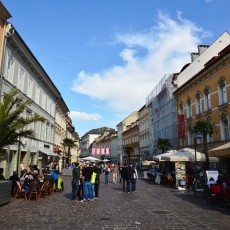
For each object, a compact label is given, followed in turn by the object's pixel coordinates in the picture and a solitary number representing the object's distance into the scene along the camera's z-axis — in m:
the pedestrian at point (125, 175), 16.94
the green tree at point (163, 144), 34.88
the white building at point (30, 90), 19.67
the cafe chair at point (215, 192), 11.98
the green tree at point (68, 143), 42.16
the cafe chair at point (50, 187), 14.79
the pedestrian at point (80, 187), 13.37
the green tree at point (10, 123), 12.72
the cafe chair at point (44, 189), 13.73
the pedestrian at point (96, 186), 13.88
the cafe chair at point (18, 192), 13.27
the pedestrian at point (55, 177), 16.43
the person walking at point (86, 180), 12.59
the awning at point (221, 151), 11.55
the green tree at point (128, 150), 62.13
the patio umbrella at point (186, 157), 19.70
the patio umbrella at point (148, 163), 35.86
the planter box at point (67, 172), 33.19
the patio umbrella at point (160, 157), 22.27
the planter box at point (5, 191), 10.67
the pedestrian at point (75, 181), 12.85
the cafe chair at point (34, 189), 12.80
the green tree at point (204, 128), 19.94
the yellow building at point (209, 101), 24.14
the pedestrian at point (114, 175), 25.41
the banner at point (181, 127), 32.56
